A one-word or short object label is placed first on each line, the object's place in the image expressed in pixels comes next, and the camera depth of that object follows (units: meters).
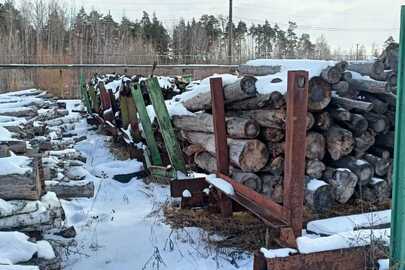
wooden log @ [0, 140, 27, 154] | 4.52
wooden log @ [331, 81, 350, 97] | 4.38
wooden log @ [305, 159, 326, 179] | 4.45
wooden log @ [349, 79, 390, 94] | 4.52
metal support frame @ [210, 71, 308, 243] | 3.20
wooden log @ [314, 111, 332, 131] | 4.36
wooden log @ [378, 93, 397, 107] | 4.66
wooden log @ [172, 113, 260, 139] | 4.48
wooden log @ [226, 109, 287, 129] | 4.29
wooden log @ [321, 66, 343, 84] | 4.14
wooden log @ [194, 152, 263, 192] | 4.56
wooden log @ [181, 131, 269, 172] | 4.51
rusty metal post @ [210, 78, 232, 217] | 4.68
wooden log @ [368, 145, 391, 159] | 4.71
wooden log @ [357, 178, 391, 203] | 4.64
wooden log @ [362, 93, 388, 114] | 4.58
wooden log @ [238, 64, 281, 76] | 5.46
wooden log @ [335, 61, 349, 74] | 4.21
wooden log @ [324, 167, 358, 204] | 4.39
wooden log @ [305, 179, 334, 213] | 4.29
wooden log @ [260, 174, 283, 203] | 4.65
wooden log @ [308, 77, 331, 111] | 4.16
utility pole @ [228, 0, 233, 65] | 28.00
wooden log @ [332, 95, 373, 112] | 4.31
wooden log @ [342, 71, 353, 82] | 4.46
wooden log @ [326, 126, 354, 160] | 4.40
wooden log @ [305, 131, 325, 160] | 4.39
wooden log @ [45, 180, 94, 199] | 5.51
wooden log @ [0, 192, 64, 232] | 3.49
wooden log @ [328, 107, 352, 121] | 4.35
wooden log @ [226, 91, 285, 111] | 4.27
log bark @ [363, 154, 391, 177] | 4.63
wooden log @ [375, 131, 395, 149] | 4.71
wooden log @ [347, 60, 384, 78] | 4.72
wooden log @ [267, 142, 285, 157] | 4.49
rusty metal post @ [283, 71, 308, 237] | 3.20
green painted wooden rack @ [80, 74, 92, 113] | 15.97
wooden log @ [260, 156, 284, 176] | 4.55
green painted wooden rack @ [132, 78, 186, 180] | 6.41
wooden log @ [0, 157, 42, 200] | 3.57
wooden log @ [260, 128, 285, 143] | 4.45
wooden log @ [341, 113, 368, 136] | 4.43
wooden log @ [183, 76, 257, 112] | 4.51
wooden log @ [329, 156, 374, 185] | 4.50
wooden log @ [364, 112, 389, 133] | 4.57
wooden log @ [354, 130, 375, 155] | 4.55
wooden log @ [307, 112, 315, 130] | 4.28
